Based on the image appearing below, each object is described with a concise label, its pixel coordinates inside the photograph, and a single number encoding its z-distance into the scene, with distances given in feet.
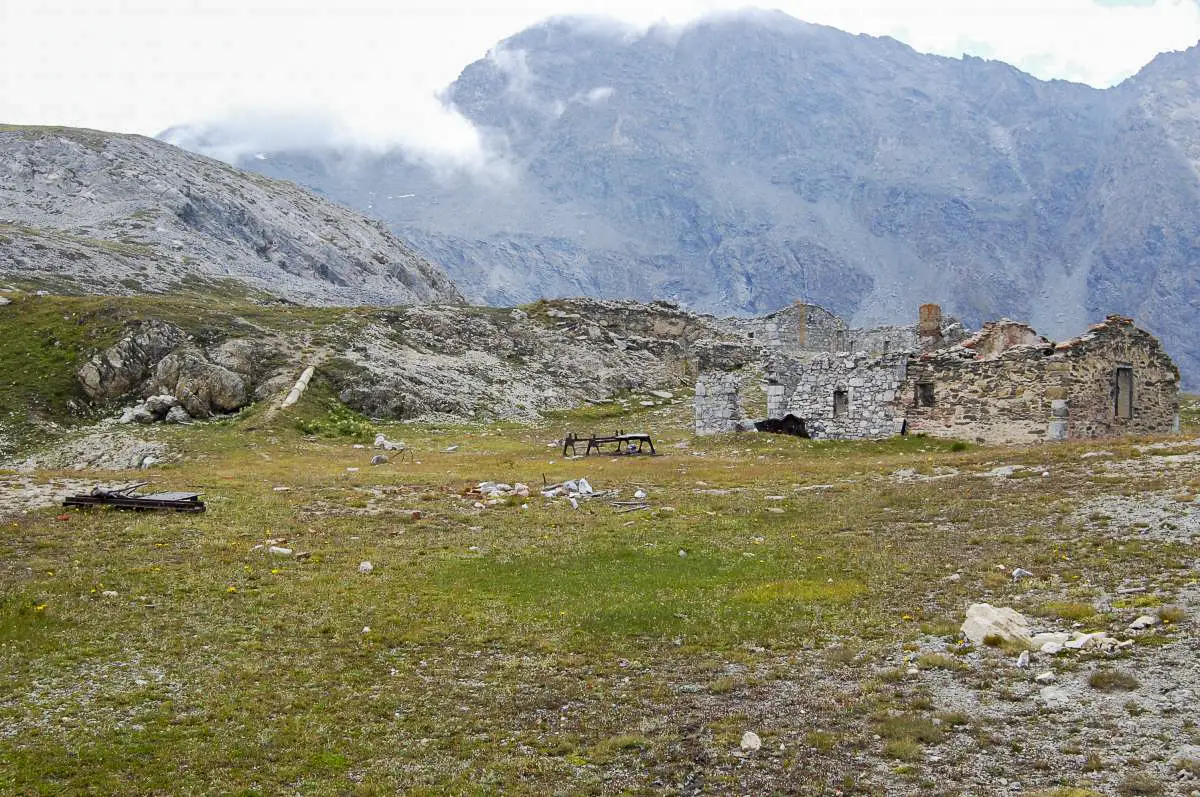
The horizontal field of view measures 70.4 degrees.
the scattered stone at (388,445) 136.98
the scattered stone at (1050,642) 39.09
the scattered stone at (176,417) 151.43
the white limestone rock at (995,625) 41.42
